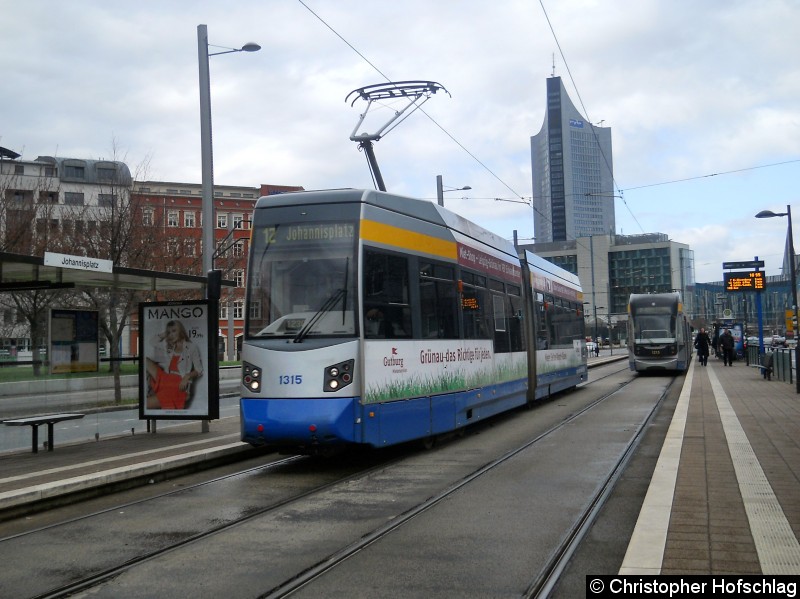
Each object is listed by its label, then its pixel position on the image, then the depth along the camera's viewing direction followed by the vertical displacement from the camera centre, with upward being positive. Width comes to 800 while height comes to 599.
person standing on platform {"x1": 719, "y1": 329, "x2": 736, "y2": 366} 40.69 -0.66
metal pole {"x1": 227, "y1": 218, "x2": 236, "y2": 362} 40.67 +0.50
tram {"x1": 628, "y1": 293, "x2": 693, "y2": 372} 32.62 +0.04
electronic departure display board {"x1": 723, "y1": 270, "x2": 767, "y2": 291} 34.53 +2.27
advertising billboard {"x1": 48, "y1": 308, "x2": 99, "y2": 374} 12.62 +0.11
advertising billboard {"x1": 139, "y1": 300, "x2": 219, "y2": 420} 12.99 -0.27
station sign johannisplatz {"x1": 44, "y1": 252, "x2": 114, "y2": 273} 10.80 +1.18
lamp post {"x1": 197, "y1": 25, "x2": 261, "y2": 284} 15.13 +3.70
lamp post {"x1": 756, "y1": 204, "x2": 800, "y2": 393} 25.76 +2.74
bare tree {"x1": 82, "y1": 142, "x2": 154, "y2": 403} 24.52 +3.34
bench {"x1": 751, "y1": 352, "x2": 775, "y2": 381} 27.45 -1.12
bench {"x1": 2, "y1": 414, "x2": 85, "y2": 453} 11.48 -1.05
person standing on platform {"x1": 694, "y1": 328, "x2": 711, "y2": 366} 42.16 -0.61
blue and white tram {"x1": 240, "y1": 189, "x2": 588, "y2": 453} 9.55 +0.23
